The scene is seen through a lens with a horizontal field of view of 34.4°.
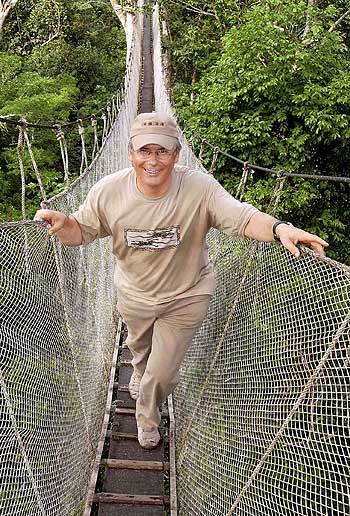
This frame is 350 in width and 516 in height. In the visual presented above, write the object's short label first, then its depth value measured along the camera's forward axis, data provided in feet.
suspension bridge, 4.20
